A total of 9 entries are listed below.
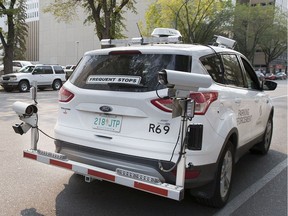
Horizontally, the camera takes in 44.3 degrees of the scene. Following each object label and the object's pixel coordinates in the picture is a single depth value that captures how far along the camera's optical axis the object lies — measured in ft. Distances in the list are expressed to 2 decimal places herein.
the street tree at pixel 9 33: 81.76
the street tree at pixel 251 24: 190.64
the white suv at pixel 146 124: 11.37
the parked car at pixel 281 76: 235.81
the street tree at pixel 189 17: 138.92
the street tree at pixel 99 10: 88.46
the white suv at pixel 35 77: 68.80
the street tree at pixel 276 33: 205.16
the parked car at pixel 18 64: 105.96
